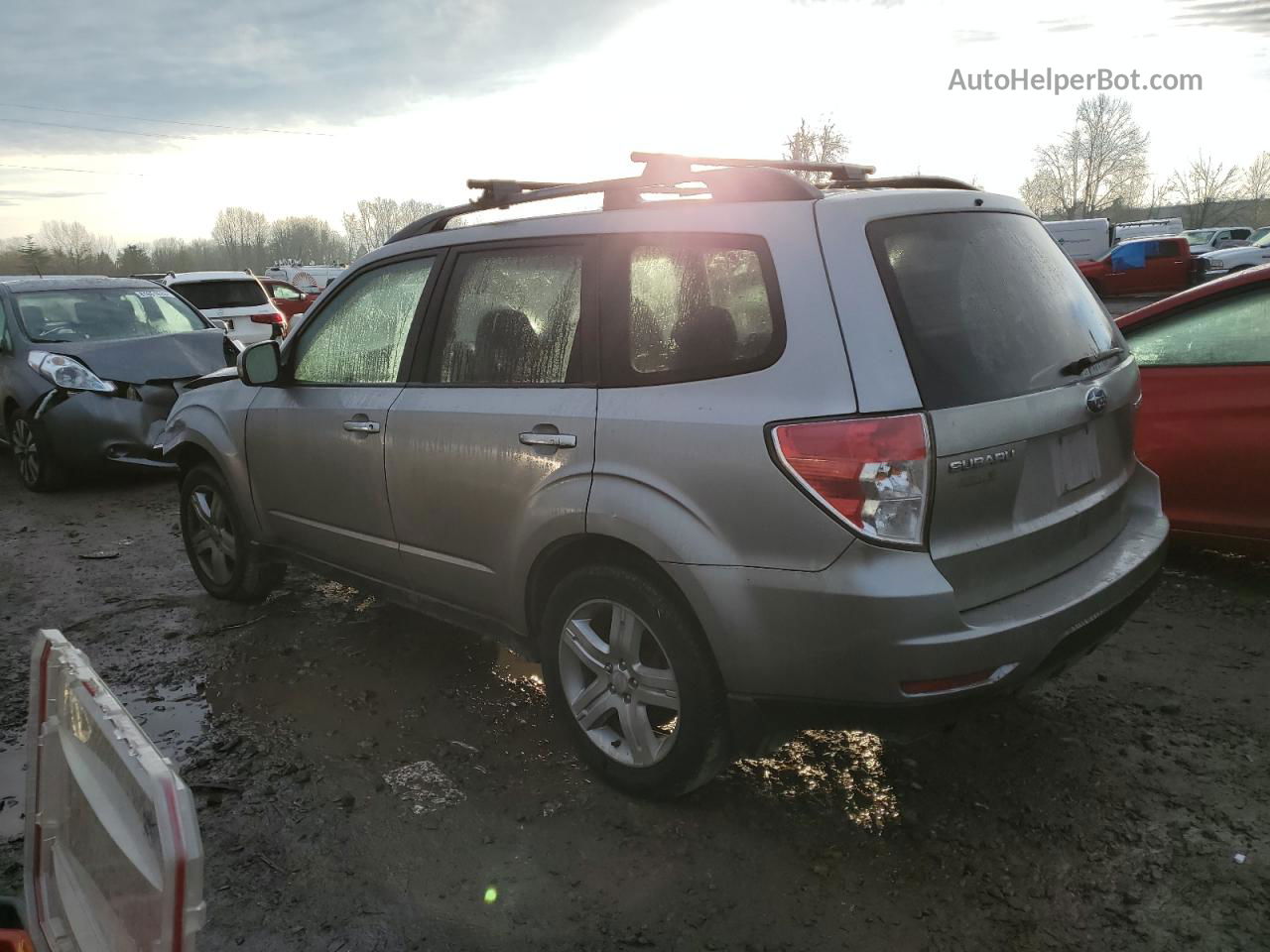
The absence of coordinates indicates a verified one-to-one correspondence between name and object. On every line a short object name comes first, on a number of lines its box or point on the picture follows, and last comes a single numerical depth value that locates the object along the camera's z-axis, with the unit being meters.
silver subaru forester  2.40
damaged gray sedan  7.74
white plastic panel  1.41
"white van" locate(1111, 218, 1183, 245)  45.75
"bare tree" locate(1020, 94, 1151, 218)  86.19
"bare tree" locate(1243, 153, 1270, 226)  95.00
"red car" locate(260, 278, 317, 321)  21.23
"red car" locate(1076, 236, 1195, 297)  24.42
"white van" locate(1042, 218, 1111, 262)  30.88
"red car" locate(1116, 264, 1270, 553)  4.23
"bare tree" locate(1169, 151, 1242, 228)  92.25
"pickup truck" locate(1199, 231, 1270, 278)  25.61
